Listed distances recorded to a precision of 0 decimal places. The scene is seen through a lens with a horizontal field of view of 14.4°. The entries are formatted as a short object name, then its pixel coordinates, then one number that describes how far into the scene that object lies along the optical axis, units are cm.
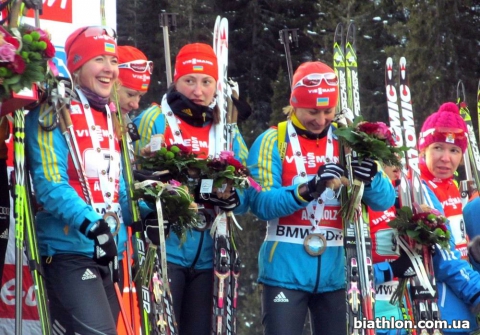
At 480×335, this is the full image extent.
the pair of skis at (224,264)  1172
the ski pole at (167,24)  1449
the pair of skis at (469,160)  1699
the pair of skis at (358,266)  1205
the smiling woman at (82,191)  974
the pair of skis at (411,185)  1330
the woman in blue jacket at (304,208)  1187
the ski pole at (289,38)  1483
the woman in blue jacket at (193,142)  1172
